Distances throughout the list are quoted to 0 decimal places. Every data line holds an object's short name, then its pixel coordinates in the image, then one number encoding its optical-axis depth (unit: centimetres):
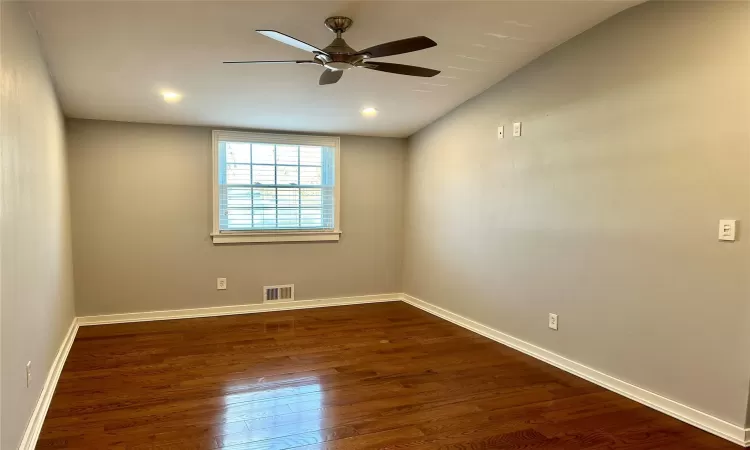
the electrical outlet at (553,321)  319
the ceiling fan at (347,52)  214
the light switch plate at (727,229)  212
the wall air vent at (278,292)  497
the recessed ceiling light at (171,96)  355
